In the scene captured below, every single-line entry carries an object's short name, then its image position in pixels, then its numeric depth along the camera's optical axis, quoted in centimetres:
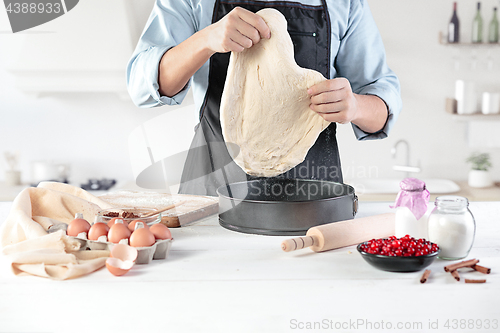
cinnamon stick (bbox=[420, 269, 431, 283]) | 77
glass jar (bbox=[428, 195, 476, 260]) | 88
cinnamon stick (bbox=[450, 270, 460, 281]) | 78
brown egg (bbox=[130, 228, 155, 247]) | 88
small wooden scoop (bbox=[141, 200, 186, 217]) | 113
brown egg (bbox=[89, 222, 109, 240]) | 93
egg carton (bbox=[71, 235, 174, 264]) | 87
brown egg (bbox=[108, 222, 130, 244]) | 90
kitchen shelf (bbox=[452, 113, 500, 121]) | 284
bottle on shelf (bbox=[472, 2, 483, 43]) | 289
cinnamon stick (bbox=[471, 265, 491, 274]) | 81
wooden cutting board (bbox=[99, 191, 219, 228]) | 117
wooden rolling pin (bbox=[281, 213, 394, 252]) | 92
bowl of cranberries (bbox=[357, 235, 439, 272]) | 80
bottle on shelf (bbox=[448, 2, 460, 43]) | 288
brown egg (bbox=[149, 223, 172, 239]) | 92
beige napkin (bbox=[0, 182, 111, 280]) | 81
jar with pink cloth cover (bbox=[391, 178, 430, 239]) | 93
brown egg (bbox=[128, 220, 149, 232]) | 98
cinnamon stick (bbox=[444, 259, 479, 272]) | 81
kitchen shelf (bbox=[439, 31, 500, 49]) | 286
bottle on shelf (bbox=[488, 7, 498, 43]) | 288
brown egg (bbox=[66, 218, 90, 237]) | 94
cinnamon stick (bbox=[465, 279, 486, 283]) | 77
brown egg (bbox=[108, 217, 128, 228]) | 100
